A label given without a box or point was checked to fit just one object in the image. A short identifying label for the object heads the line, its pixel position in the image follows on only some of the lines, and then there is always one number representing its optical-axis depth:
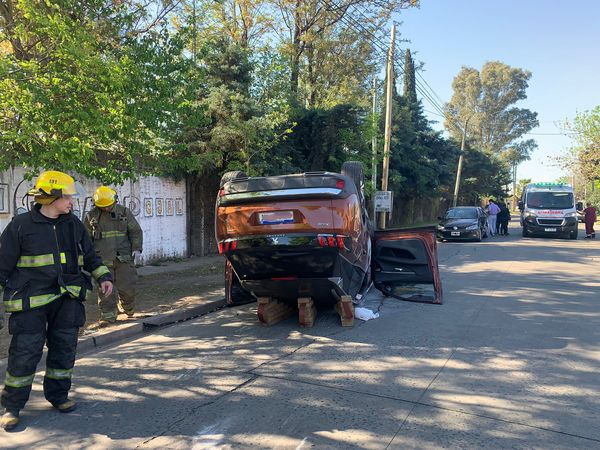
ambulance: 21.17
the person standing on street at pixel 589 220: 22.02
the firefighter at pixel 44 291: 3.73
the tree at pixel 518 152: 68.25
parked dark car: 19.97
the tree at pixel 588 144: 33.16
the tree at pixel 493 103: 67.06
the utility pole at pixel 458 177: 38.80
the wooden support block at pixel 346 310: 6.27
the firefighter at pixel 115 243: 6.65
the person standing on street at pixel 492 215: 23.70
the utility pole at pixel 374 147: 18.71
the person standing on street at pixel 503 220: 24.22
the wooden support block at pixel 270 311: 6.49
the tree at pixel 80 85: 6.24
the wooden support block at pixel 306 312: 6.29
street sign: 19.61
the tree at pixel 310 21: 22.84
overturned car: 5.64
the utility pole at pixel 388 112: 19.95
